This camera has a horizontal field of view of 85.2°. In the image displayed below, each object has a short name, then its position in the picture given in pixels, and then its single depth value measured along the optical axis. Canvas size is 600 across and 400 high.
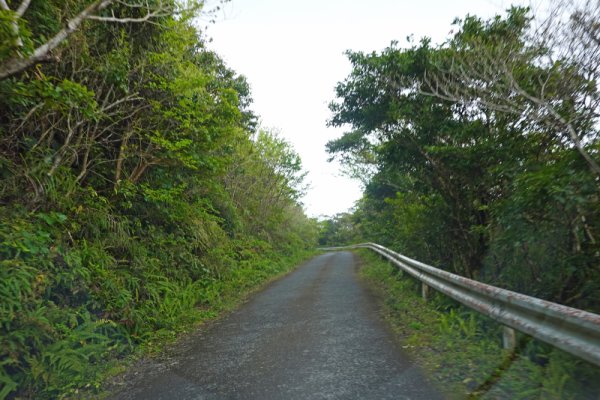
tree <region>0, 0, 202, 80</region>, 3.29
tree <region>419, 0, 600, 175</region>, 4.58
